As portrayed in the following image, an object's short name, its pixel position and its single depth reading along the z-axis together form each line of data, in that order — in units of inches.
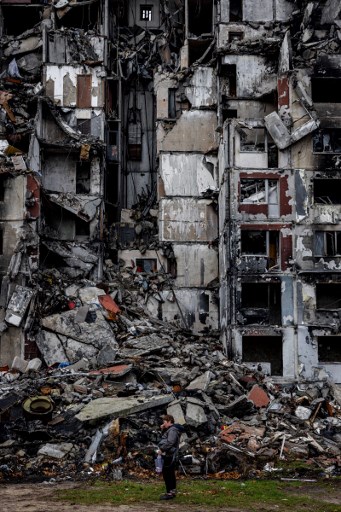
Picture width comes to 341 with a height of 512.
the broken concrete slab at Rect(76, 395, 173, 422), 841.5
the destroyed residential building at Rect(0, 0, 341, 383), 1280.8
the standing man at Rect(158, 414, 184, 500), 551.2
